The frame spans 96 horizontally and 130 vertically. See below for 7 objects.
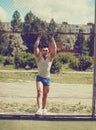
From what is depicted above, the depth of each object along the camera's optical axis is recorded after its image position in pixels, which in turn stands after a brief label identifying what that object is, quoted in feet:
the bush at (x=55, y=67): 58.70
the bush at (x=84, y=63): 65.72
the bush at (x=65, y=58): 78.07
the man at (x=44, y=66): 18.78
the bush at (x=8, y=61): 75.66
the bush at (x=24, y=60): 65.67
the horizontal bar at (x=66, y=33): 18.42
